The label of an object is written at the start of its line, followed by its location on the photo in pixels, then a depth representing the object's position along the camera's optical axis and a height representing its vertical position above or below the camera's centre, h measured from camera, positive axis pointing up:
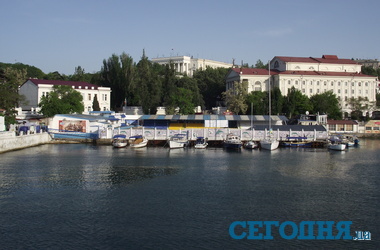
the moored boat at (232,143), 61.44 -2.95
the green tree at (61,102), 78.19 +3.97
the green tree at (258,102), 90.56 +4.48
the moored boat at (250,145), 62.69 -3.32
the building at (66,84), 86.38 +6.56
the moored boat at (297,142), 65.00 -3.06
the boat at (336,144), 60.66 -3.19
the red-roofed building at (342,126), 85.56 -0.88
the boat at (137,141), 62.91 -2.76
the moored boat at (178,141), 62.22 -2.70
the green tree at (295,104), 90.81 +3.83
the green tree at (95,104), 92.25 +3.87
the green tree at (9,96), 67.56 +4.44
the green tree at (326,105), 94.69 +3.65
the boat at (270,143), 60.50 -2.97
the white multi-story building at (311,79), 110.31 +10.90
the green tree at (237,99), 95.12 +5.13
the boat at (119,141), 62.49 -2.69
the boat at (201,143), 62.04 -3.01
